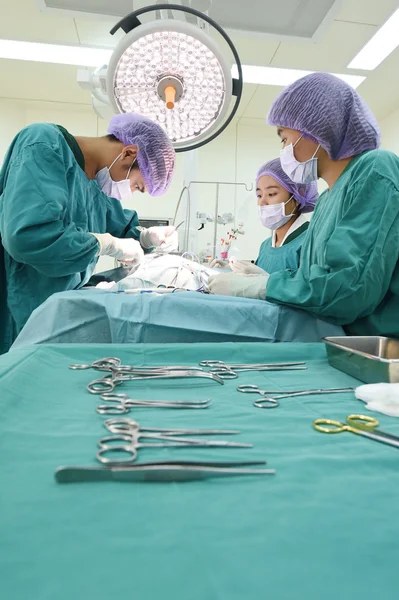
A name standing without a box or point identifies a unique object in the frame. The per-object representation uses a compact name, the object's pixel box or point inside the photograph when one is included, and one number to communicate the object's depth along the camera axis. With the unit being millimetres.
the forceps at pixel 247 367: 965
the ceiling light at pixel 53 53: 3455
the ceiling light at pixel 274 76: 3778
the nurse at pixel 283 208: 2455
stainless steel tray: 810
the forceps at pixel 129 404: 667
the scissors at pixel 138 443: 513
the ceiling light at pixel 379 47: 3119
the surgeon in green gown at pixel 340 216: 1125
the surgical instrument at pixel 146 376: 812
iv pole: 2480
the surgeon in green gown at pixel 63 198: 1422
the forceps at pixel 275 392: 743
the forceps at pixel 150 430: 569
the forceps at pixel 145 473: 440
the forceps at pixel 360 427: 574
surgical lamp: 1003
